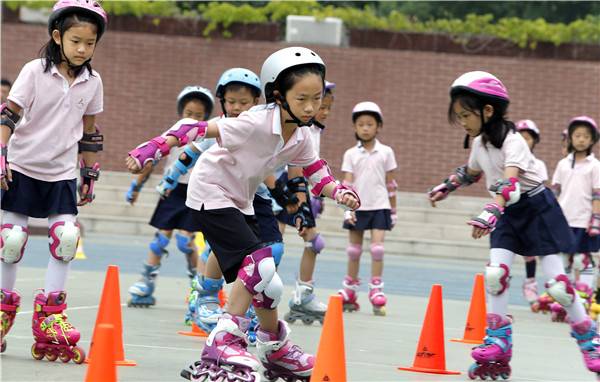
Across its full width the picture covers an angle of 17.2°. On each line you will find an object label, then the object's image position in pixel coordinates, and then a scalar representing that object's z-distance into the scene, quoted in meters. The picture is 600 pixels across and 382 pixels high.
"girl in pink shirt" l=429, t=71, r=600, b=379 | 12.50
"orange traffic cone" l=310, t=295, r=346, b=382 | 10.44
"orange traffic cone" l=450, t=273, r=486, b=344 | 16.26
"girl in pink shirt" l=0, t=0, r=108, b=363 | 11.71
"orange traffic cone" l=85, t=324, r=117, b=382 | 8.66
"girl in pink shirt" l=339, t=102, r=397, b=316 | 20.11
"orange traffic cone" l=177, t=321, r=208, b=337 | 14.80
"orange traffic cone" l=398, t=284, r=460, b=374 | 12.90
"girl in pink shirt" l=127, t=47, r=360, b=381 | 10.26
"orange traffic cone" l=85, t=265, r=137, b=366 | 12.26
